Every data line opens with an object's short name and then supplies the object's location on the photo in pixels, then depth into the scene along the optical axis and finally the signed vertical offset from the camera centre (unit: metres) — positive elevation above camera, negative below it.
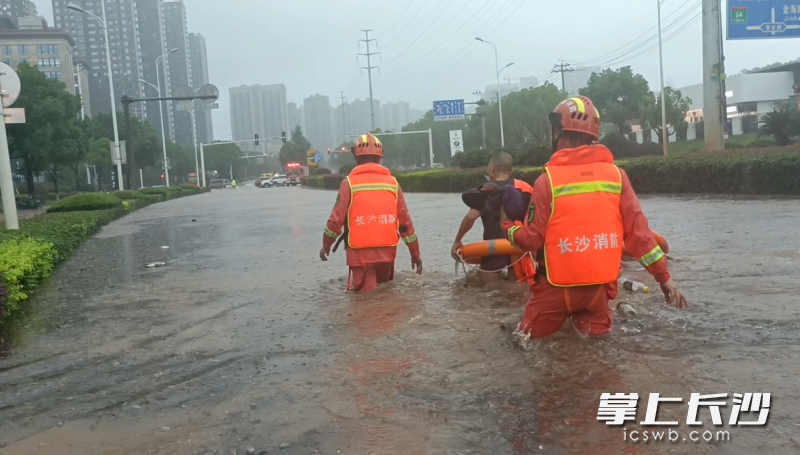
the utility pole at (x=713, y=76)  19.48 +1.72
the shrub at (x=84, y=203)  21.78 -0.71
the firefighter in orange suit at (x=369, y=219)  6.55 -0.49
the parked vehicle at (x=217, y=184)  91.88 -1.57
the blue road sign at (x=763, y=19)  19.17 +3.03
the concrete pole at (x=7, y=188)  12.65 -0.08
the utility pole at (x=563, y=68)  66.12 +7.22
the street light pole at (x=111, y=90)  31.93 +3.98
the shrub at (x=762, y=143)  34.83 -0.17
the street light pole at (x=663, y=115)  40.58 +1.65
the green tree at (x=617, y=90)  66.00 +5.06
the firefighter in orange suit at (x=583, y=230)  4.06 -0.43
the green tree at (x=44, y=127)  37.12 +2.71
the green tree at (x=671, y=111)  52.88 +2.31
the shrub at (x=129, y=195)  30.76 -0.78
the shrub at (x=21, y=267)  6.73 -0.88
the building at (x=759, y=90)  57.41 +3.75
